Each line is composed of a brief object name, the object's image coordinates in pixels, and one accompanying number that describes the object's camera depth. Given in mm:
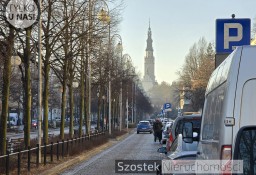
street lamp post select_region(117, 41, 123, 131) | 51669
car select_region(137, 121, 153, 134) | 70875
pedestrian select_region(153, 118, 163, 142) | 42006
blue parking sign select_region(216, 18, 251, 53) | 11579
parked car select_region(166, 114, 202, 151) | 17469
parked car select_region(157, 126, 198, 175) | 11172
